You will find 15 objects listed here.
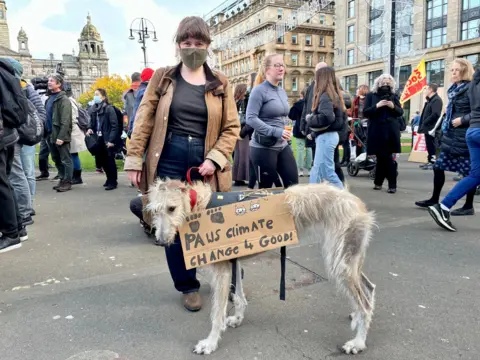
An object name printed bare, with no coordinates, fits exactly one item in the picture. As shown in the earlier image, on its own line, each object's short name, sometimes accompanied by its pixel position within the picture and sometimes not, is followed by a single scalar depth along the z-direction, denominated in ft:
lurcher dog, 7.89
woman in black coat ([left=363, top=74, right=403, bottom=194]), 24.03
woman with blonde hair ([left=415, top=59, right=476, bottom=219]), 17.94
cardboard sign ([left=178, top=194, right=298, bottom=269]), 8.40
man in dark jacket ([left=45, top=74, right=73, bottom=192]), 26.18
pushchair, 30.94
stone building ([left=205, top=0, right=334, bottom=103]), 218.38
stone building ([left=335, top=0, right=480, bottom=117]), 125.08
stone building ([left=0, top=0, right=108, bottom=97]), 380.25
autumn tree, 244.42
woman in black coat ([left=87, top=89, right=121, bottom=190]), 27.14
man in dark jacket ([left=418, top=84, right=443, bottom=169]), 32.35
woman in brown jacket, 9.75
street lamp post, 70.79
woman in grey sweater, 15.37
